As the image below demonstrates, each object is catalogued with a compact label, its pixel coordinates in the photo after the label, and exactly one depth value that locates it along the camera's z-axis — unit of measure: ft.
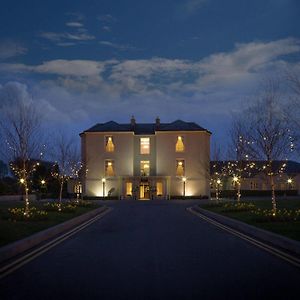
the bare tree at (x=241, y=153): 74.81
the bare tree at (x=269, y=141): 56.18
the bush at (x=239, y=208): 70.26
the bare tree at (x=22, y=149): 55.43
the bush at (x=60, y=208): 70.19
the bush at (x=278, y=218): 47.85
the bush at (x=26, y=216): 50.48
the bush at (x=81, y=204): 91.11
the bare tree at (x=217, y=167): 123.18
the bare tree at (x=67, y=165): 87.55
